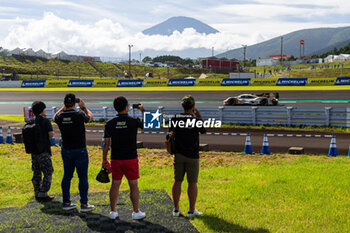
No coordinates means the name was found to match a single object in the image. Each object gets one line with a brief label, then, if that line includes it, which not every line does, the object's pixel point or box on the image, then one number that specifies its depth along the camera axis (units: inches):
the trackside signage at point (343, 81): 1690.3
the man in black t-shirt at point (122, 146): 226.5
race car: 1115.9
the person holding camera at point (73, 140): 246.1
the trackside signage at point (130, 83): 2055.9
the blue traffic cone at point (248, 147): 518.6
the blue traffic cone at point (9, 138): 653.3
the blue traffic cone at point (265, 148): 508.7
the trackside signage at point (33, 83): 2199.8
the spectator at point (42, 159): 274.7
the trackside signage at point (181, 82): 1982.8
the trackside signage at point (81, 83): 2121.1
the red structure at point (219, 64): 5403.5
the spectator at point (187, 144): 232.2
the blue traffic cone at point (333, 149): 486.6
